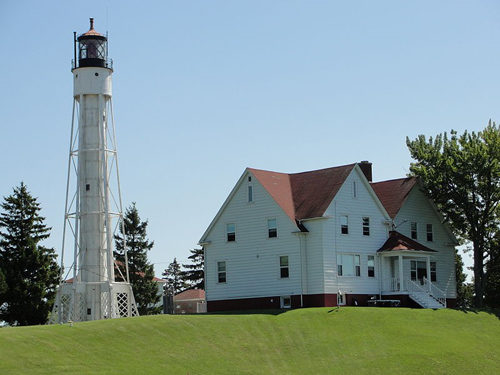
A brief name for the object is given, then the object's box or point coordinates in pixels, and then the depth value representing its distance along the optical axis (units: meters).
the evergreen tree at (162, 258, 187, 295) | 111.56
